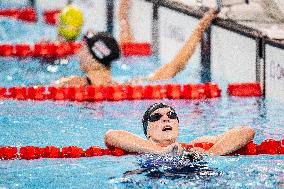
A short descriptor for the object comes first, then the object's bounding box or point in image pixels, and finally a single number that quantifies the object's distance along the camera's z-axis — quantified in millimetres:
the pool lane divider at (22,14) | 27359
